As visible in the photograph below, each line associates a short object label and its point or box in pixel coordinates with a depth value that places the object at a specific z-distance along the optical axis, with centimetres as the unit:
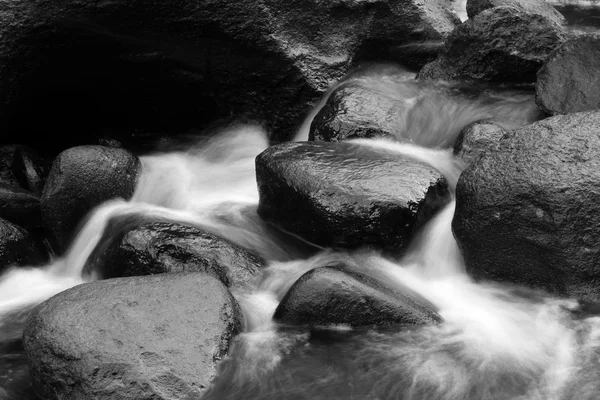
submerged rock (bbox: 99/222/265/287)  538
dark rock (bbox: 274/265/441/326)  473
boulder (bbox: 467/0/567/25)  819
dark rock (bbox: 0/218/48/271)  613
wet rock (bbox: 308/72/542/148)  709
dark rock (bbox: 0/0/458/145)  746
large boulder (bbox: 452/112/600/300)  495
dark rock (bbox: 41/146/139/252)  644
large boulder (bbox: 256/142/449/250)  554
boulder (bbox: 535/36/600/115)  654
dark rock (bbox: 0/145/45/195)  757
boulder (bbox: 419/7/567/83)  759
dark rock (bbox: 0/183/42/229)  673
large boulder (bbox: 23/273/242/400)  412
